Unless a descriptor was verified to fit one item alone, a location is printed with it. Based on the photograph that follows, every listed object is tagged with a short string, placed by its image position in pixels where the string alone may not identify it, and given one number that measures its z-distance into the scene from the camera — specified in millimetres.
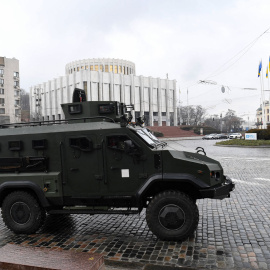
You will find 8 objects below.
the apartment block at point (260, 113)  117044
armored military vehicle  5281
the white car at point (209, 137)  57169
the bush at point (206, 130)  75000
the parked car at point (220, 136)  58241
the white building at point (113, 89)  74738
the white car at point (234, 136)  54131
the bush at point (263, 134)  32156
